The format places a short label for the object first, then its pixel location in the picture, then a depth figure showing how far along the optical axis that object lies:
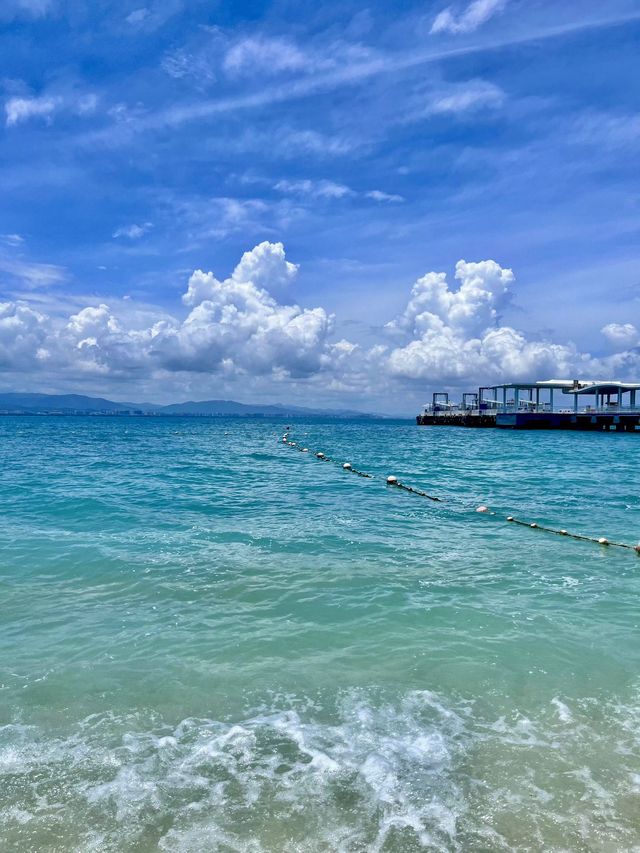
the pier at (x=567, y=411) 99.94
